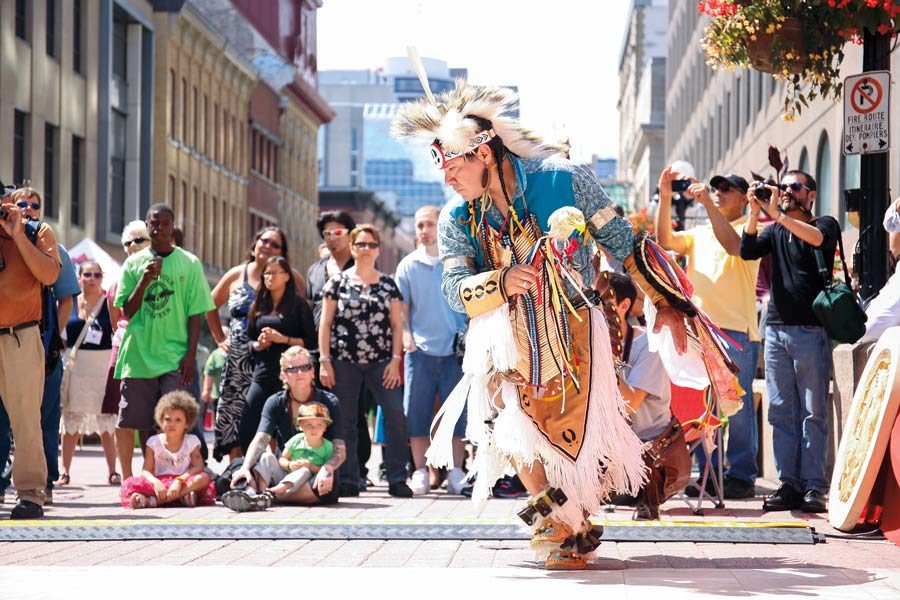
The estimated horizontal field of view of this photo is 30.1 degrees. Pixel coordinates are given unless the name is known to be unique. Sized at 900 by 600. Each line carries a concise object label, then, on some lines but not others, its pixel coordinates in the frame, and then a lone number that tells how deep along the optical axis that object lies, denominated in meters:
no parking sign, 10.32
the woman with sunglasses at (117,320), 13.00
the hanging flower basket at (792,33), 10.12
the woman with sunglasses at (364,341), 12.34
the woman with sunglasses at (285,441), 10.80
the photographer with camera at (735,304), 11.13
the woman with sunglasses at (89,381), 14.18
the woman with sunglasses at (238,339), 12.57
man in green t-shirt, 11.98
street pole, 10.38
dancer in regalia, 7.07
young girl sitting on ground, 11.22
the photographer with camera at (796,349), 9.82
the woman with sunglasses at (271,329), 12.35
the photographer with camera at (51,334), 10.59
